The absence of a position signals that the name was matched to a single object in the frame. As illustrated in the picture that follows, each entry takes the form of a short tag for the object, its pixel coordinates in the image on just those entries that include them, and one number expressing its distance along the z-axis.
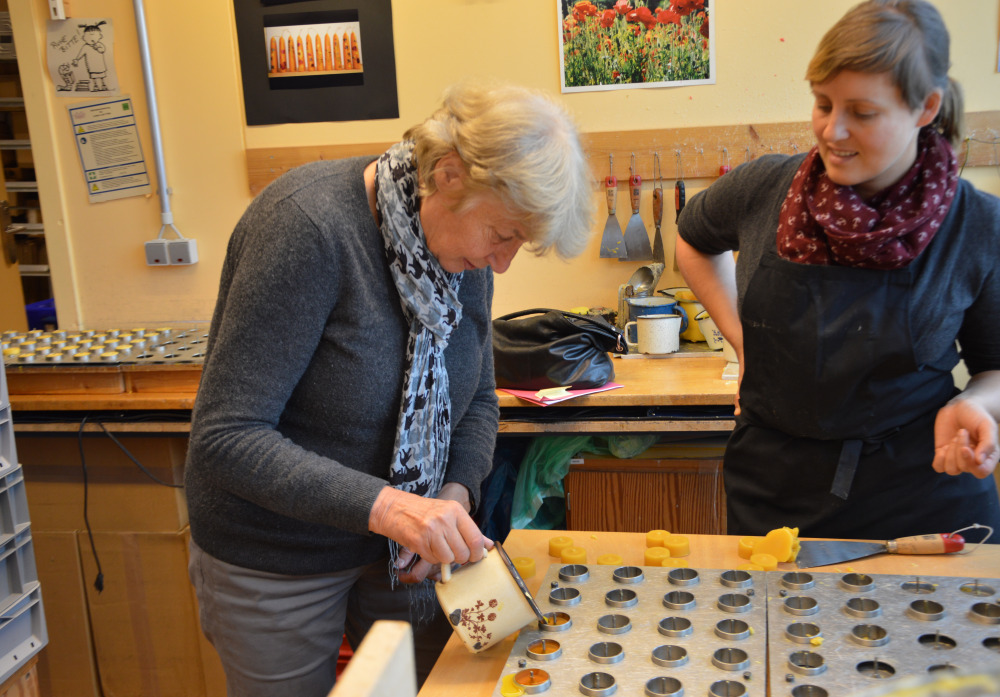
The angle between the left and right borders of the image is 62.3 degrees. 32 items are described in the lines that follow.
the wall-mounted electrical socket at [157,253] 3.01
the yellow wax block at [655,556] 1.29
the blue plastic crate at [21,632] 1.74
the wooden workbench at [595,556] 1.02
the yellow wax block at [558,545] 1.35
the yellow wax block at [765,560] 1.23
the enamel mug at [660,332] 2.65
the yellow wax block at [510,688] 0.94
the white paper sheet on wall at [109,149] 2.98
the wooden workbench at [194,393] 2.25
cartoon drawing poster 2.91
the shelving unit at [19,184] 3.68
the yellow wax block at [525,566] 1.27
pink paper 2.27
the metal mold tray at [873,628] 0.93
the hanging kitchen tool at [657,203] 2.76
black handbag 2.33
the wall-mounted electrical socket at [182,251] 3.01
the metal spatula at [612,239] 2.83
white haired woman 1.11
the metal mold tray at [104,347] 2.49
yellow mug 2.78
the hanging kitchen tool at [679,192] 2.72
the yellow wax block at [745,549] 1.29
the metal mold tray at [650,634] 0.94
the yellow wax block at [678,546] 1.32
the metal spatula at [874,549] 1.25
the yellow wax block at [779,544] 1.25
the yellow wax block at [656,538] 1.34
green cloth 2.41
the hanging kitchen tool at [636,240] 2.81
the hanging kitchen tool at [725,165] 2.73
